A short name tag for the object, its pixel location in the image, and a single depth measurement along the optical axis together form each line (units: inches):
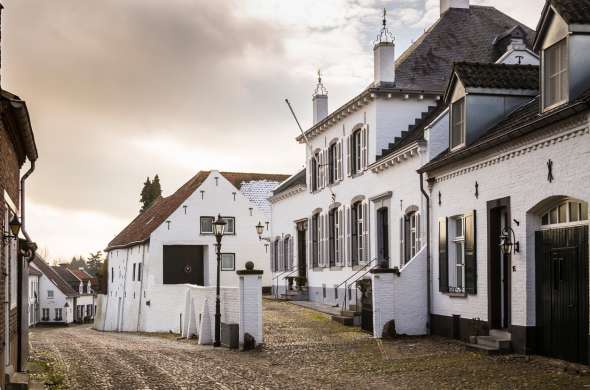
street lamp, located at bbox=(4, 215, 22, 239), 536.7
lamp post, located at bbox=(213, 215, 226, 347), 855.1
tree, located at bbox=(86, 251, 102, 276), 5351.9
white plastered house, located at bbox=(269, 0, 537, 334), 899.9
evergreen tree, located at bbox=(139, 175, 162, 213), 2687.0
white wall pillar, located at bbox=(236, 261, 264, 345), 810.2
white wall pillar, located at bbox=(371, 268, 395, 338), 828.0
